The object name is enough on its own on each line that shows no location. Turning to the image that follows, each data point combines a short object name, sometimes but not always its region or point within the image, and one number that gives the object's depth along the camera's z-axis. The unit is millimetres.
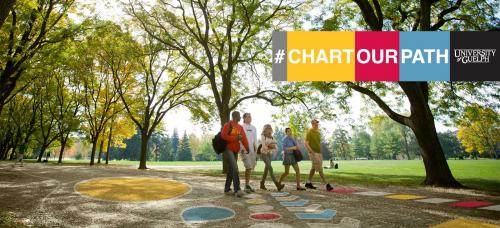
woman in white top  9250
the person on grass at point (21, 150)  19641
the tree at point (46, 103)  32688
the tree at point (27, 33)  14086
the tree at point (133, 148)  93500
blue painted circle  5582
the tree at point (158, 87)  27609
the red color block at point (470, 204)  7248
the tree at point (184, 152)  102375
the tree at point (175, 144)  109019
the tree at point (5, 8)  4574
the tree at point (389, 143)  101000
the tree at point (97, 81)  25731
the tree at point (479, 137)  57012
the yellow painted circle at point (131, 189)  7785
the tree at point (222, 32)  20203
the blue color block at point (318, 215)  5535
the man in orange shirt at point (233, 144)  8102
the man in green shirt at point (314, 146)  9797
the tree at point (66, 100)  31361
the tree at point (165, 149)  101294
